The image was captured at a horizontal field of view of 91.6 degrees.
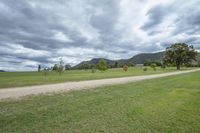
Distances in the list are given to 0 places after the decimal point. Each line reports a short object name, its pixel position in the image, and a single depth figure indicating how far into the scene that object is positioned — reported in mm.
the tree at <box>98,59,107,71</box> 36147
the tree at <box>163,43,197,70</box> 39890
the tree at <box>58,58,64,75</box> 22735
